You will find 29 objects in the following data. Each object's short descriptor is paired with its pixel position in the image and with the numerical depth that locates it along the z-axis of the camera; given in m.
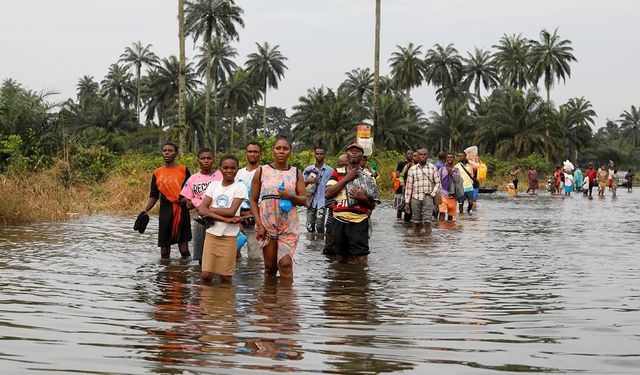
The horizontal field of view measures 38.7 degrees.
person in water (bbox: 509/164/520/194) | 41.72
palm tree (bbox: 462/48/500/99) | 93.88
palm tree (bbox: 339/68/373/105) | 95.75
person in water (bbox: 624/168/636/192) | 50.20
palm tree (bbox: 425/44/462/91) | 92.94
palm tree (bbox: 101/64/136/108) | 104.56
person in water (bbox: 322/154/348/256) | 12.04
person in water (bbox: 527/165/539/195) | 44.22
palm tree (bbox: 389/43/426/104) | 88.38
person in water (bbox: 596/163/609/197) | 42.91
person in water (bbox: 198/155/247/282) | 9.02
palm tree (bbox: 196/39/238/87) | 88.25
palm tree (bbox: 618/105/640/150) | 133.25
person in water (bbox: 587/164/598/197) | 40.38
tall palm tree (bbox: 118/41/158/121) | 97.83
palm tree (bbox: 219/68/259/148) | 93.18
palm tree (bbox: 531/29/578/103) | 85.69
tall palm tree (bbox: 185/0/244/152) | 68.31
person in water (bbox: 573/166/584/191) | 50.38
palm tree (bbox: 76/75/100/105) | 132.50
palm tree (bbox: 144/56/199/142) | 89.25
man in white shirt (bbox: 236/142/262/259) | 10.66
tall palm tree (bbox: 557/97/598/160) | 88.75
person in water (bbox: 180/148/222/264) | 10.41
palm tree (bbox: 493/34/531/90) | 88.56
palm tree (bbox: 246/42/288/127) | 96.12
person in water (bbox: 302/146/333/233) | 14.39
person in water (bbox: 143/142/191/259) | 11.19
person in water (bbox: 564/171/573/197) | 42.28
